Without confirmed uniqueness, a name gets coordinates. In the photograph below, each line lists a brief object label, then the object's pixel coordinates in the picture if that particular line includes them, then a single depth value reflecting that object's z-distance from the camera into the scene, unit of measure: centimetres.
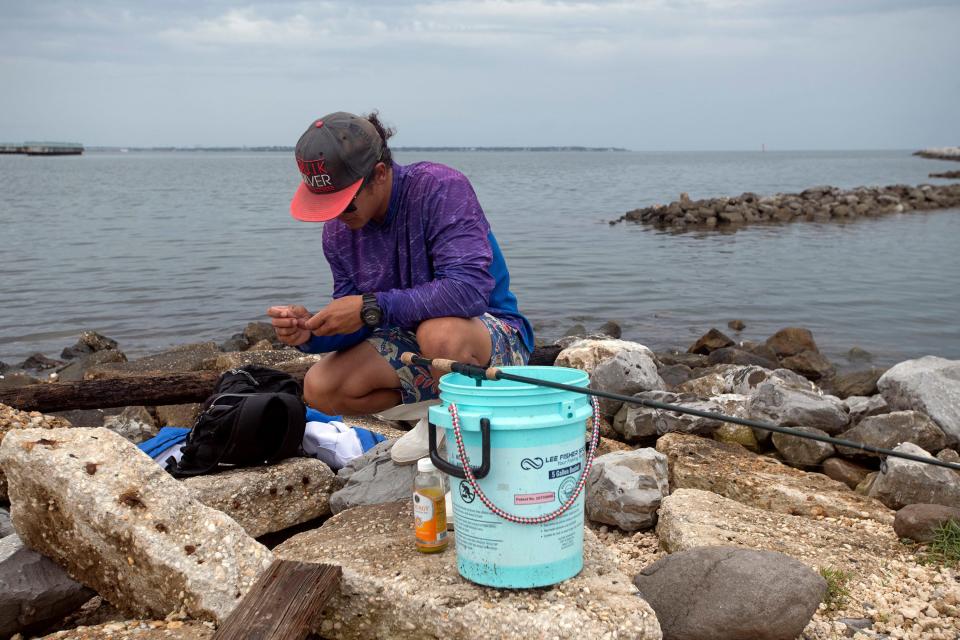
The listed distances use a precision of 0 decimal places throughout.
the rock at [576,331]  1162
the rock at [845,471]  510
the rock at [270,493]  411
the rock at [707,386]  681
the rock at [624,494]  427
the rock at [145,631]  288
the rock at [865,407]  612
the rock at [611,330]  1134
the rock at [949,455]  531
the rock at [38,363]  1000
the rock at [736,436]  554
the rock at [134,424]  608
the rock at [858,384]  782
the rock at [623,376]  627
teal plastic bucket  274
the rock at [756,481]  443
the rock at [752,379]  667
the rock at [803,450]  527
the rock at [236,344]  1055
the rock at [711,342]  1014
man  365
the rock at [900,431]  546
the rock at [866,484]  483
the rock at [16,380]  811
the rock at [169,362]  768
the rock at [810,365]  912
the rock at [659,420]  550
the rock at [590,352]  671
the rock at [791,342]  983
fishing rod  266
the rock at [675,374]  821
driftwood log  562
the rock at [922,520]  395
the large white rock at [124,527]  300
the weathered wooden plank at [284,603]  273
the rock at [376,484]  410
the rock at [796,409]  568
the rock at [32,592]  325
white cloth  485
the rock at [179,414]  632
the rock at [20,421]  434
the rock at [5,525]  411
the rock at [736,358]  915
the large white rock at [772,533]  380
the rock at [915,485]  448
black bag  434
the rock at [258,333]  1061
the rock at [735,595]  310
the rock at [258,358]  706
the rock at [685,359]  947
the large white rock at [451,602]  274
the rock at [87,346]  1062
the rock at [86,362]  880
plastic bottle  317
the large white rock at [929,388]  592
